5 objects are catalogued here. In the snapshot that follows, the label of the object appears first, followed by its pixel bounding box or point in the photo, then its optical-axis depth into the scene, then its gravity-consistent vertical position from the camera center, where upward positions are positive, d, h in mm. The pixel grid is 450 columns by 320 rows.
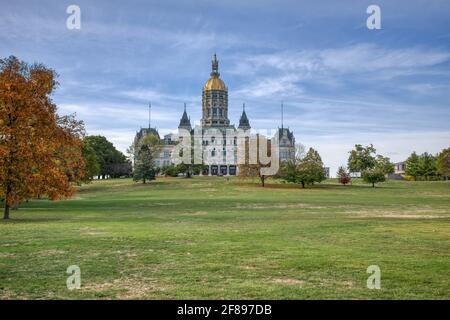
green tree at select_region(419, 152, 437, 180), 123938 +1238
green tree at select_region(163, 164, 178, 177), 115494 +188
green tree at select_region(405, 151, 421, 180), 126250 +1294
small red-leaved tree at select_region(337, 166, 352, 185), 93750 -882
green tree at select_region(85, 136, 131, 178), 112250 +3683
